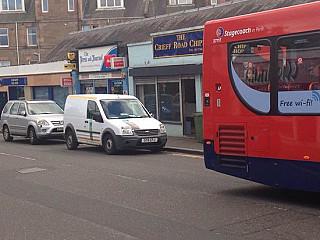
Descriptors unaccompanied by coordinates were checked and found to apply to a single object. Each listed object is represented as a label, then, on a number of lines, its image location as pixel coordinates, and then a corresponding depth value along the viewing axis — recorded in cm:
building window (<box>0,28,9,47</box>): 5888
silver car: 2225
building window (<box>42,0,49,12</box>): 5922
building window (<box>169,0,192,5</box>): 5416
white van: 1703
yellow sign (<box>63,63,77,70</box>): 2934
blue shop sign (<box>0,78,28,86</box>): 3541
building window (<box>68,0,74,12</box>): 5909
